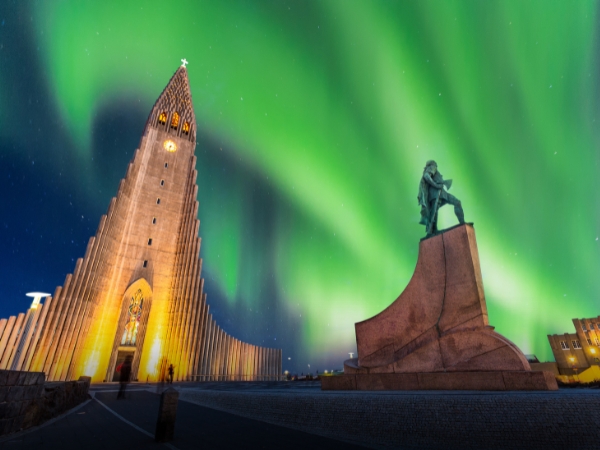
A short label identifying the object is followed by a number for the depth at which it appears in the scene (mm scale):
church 22875
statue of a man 10023
